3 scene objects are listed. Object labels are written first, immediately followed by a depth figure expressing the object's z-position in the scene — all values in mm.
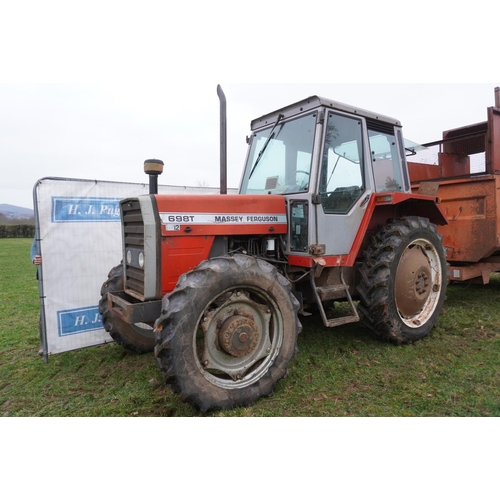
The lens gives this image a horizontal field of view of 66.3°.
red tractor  2996
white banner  4469
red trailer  5340
